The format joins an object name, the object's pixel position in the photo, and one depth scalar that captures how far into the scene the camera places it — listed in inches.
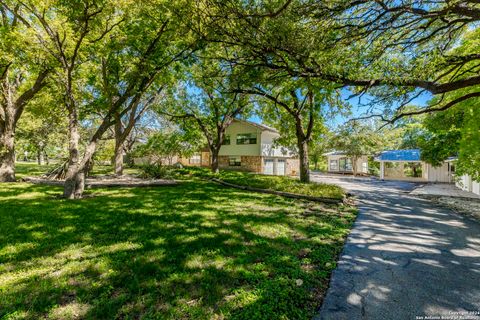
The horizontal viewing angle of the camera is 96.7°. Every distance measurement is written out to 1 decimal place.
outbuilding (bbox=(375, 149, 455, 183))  901.8
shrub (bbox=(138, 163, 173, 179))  644.7
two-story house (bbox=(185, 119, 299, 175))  1053.2
